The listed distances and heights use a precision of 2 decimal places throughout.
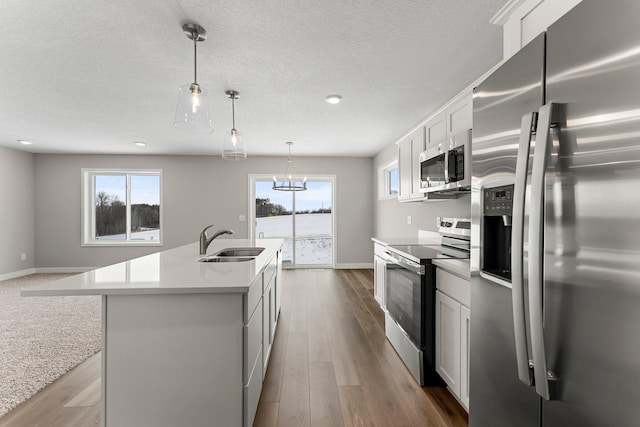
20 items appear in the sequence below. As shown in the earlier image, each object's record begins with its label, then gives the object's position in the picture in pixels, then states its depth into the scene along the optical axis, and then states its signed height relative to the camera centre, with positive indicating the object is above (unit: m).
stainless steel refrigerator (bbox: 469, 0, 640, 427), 0.66 -0.02
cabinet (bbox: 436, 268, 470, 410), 1.75 -0.75
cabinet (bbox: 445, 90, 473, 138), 2.22 +0.77
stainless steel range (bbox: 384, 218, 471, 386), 2.12 -0.67
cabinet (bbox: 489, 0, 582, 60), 1.16 +0.83
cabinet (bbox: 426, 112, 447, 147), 2.64 +0.77
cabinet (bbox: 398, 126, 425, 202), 3.16 +0.56
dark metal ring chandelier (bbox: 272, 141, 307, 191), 6.52 +0.82
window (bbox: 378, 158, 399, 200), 5.50 +0.64
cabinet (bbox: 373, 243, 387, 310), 3.16 -0.68
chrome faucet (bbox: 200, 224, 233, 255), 2.50 -0.24
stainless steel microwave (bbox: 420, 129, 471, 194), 2.18 +0.39
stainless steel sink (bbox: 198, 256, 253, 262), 2.31 -0.36
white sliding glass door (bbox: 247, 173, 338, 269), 6.53 +0.17
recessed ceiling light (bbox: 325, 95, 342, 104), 3.24 +1.26
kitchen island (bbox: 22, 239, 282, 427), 1.44 -0.67
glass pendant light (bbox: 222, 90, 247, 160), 2.96 +0.68
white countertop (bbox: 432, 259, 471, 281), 1.75 -0.33
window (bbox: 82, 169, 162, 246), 6.42 +0.16
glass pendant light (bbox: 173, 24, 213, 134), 2.01 +0.76
